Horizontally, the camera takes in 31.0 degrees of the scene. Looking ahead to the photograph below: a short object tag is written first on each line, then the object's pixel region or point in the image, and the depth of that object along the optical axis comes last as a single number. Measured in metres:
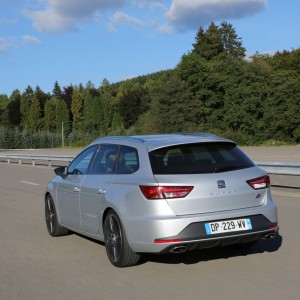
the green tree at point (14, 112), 164.12
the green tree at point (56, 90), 194.23
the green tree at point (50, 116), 153.12
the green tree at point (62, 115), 149.00
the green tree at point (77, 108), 154.75
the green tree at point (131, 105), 130.75
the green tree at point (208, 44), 99.44
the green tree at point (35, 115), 155.50
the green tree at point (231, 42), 104.12
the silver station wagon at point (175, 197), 5.63
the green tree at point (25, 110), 159.74
